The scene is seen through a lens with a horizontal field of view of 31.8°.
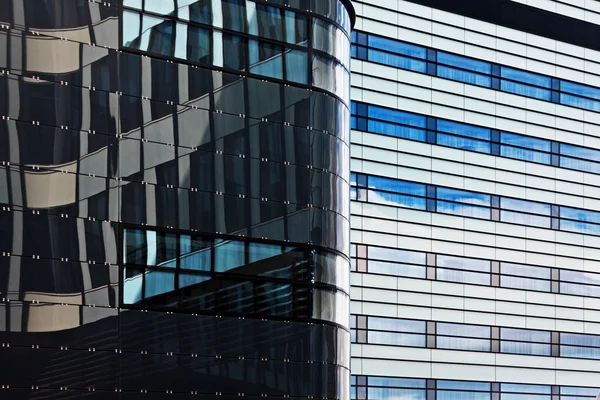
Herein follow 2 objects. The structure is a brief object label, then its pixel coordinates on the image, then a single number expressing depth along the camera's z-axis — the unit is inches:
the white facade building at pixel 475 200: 1631.4
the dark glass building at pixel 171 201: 778.2
